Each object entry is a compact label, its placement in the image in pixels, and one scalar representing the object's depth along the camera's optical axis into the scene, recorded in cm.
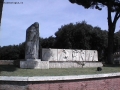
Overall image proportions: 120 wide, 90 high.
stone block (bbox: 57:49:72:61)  1744
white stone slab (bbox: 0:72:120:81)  974
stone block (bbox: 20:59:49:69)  1449
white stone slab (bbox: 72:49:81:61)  1792
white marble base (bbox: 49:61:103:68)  1658
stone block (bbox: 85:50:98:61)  1858
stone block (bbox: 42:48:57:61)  1680
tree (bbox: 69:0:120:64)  2227
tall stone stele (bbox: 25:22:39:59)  1494
